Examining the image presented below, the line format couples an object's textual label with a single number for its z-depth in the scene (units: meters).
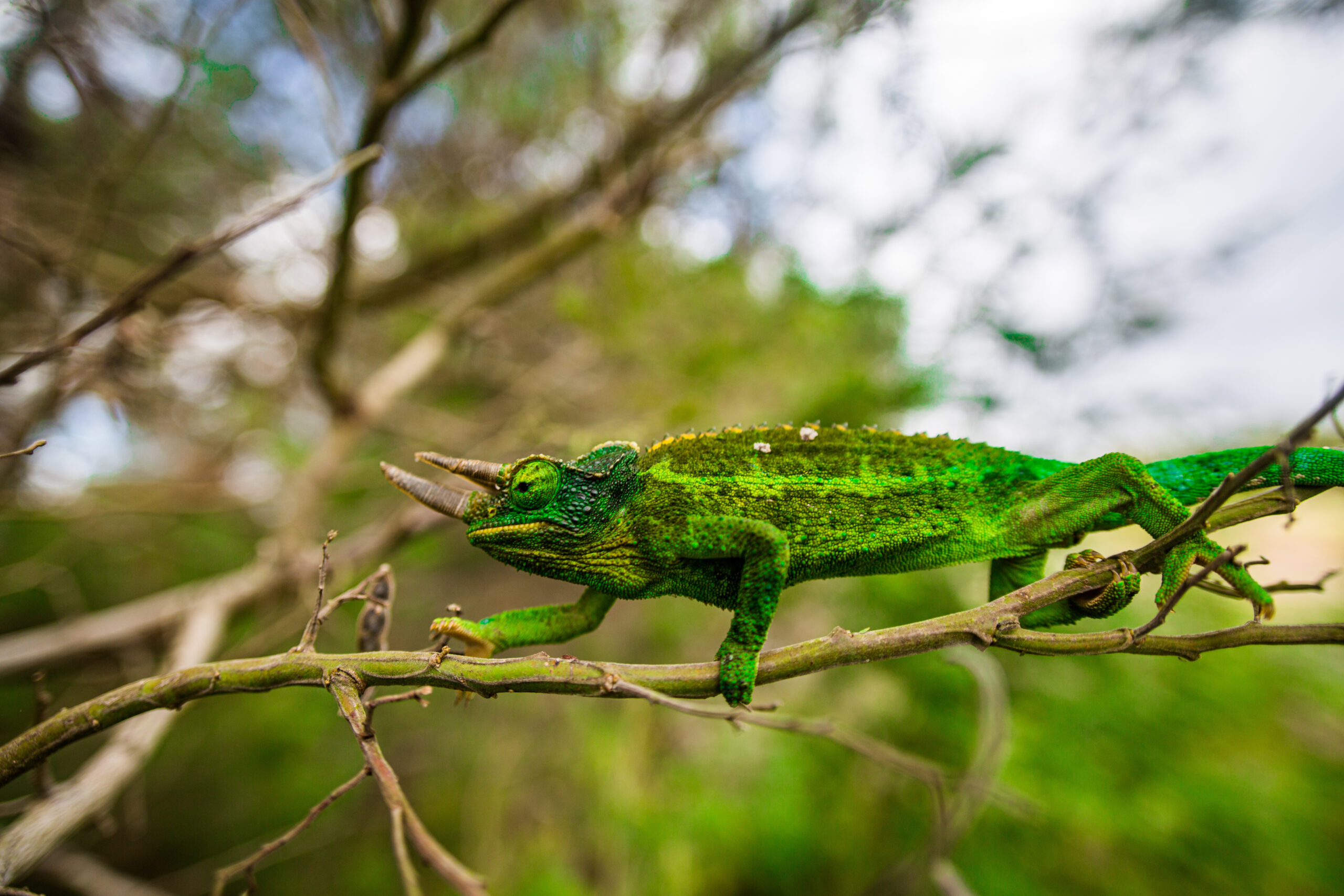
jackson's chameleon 0.29
